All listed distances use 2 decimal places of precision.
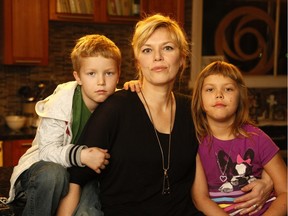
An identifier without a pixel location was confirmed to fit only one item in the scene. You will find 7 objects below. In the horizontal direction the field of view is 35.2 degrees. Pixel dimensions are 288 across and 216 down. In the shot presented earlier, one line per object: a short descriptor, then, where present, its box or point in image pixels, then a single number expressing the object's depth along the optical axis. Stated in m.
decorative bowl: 4.03
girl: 1.92
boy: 1.69
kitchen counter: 3.74
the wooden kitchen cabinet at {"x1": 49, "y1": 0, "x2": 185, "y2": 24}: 4.14
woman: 1.79
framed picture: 5.32
